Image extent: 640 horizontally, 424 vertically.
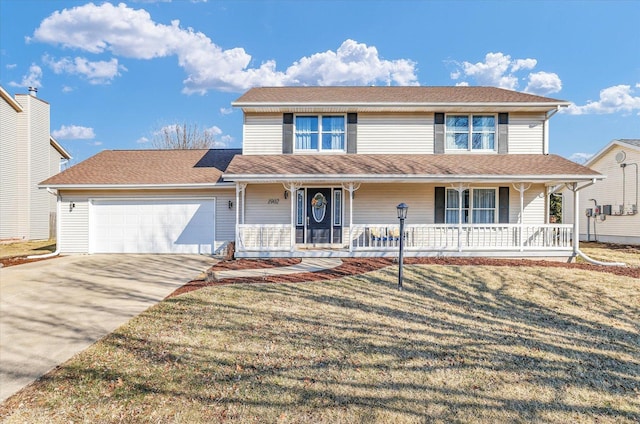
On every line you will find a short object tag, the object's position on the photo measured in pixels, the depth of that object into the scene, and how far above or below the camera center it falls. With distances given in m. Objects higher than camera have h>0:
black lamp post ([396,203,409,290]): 7.55 -0.28
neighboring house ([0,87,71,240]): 18.22 +2.34
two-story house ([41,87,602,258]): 12.20 +0.90
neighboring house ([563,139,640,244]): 17.09 +0.79
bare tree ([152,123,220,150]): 33.59 +7.18
